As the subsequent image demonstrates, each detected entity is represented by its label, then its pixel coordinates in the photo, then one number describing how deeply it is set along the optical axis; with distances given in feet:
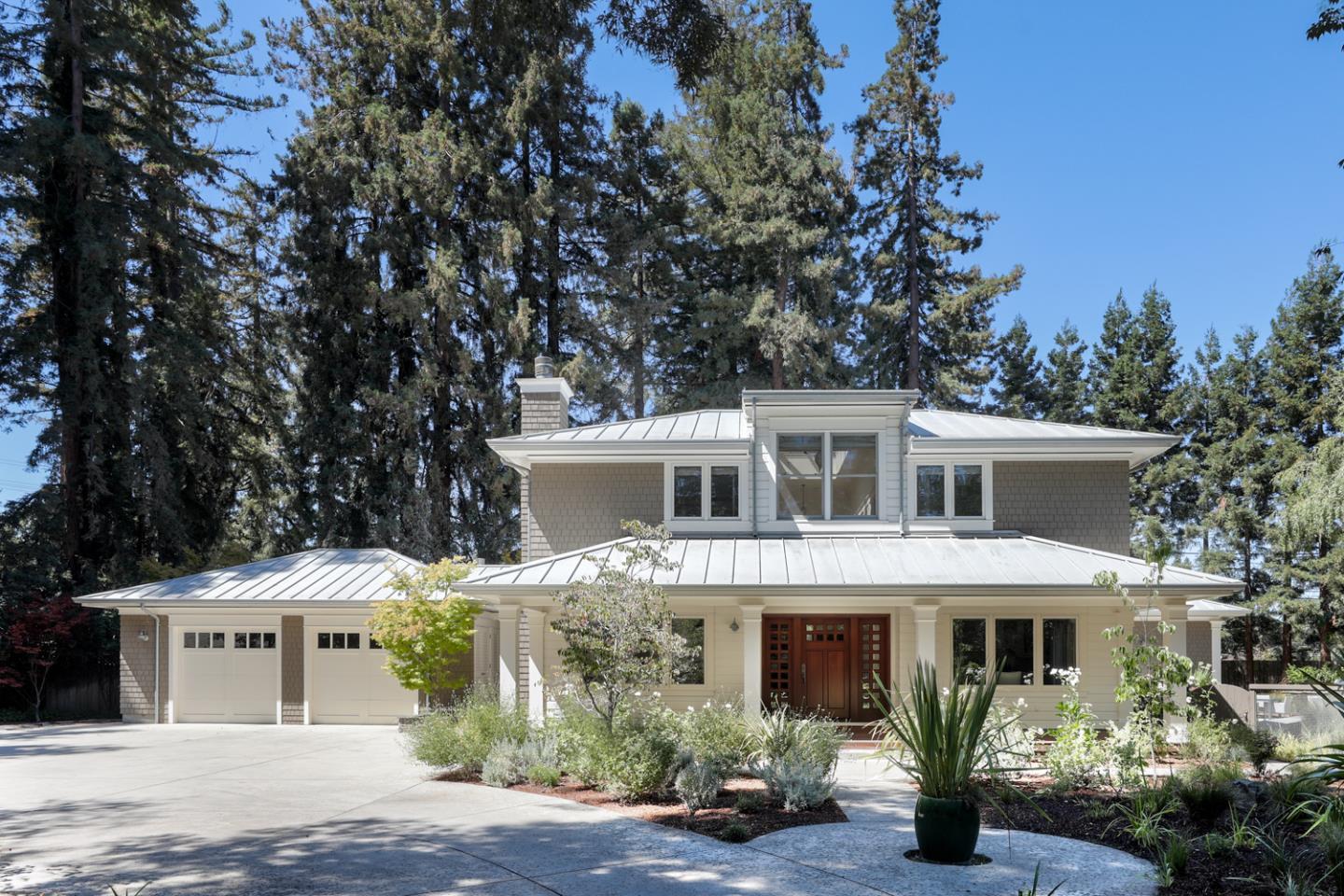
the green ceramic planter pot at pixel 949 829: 24.80
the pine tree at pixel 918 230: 104.78
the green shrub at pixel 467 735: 39.83
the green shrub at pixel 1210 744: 38.73
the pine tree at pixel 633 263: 93.50
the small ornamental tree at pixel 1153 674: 35.53
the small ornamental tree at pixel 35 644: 66.90
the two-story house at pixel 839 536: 49.60
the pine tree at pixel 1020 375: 114.62
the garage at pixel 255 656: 62.23
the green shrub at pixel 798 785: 32.17
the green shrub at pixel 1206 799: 27.89
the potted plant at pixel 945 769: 24.67
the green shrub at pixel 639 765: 33.91
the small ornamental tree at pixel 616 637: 38.45
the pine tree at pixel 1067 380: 113.09
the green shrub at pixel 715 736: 36.65
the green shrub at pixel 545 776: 37.24
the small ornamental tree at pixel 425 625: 53.72
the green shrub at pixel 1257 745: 39.01
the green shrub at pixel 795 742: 35.14
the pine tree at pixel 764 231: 94.89
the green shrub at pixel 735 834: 28.12
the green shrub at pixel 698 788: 32.14
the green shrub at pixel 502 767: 37.60
